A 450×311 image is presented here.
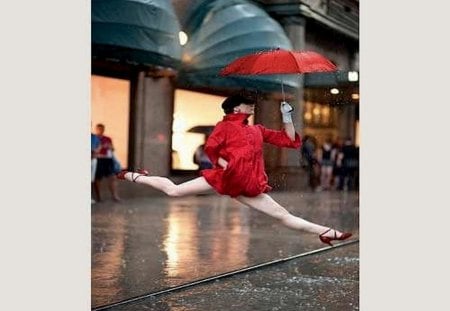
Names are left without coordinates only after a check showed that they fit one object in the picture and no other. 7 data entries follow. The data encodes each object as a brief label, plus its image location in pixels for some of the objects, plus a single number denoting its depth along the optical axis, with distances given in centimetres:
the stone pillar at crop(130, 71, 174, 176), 694
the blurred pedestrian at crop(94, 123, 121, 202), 1230
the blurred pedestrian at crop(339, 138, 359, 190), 1819
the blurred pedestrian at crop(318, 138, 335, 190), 1917
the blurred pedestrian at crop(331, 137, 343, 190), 1908
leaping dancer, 411
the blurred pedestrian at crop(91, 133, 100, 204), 1112
